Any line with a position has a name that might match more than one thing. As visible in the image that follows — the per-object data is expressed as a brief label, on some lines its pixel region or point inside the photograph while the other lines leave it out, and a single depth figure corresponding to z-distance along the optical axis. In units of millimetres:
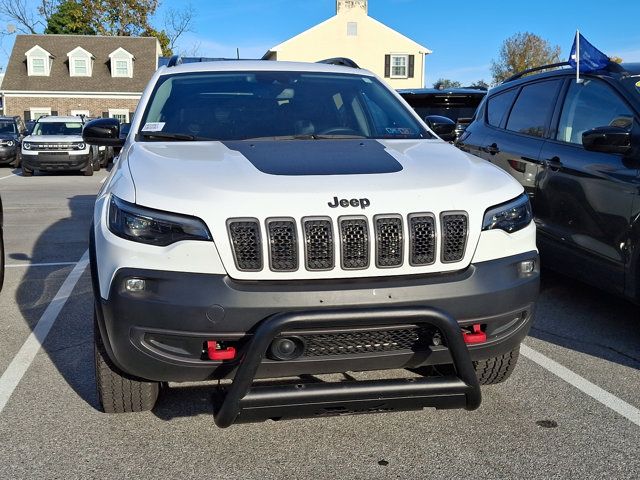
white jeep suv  2711
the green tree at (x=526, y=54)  55988
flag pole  5082
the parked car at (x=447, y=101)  11531
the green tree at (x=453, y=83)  84875
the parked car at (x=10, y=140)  21703
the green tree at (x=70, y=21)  55000
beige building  44438
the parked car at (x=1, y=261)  5895
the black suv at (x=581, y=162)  4309
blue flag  5062
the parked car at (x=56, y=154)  19047
